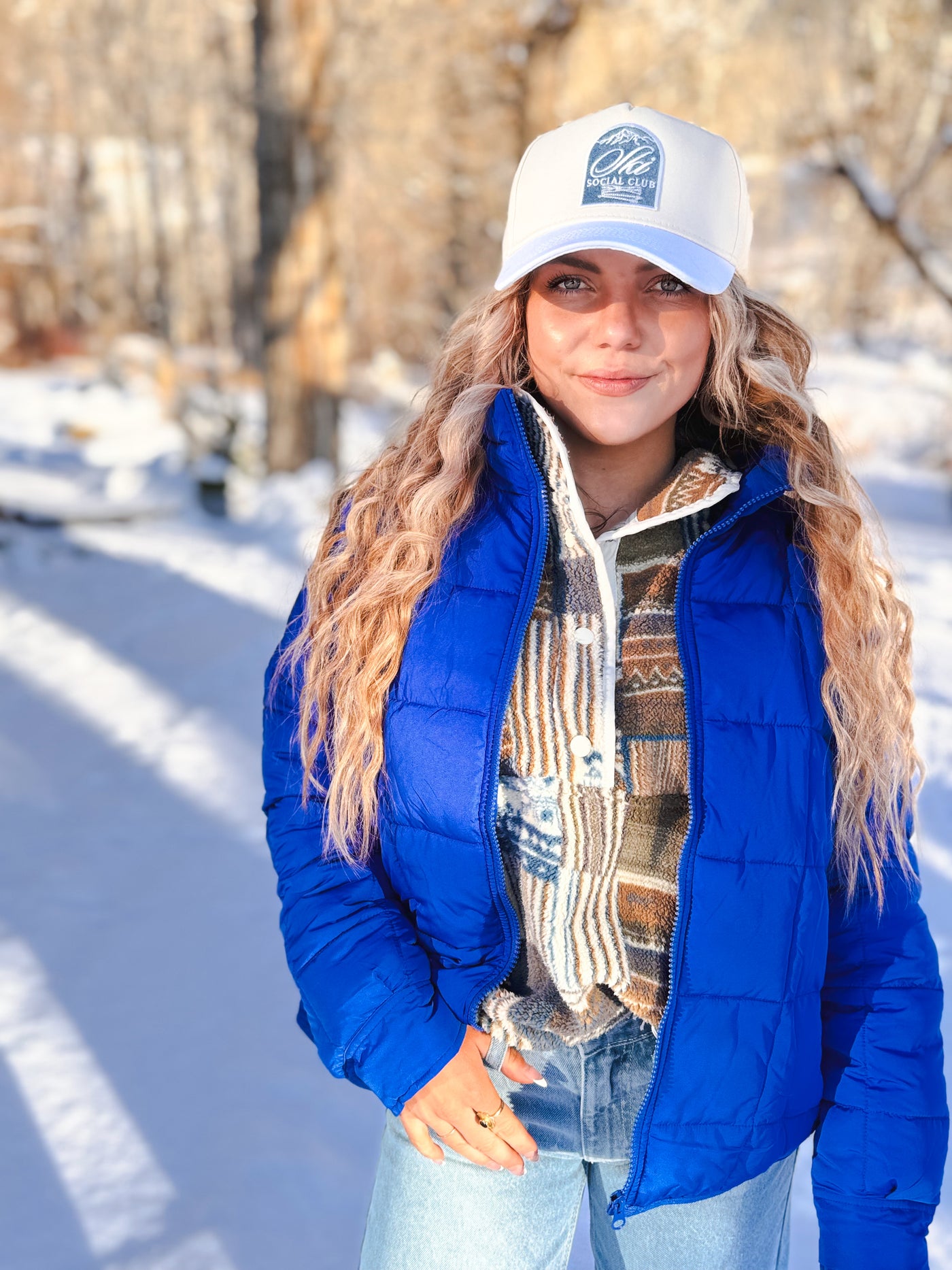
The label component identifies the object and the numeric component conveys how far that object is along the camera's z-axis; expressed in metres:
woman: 1.34
